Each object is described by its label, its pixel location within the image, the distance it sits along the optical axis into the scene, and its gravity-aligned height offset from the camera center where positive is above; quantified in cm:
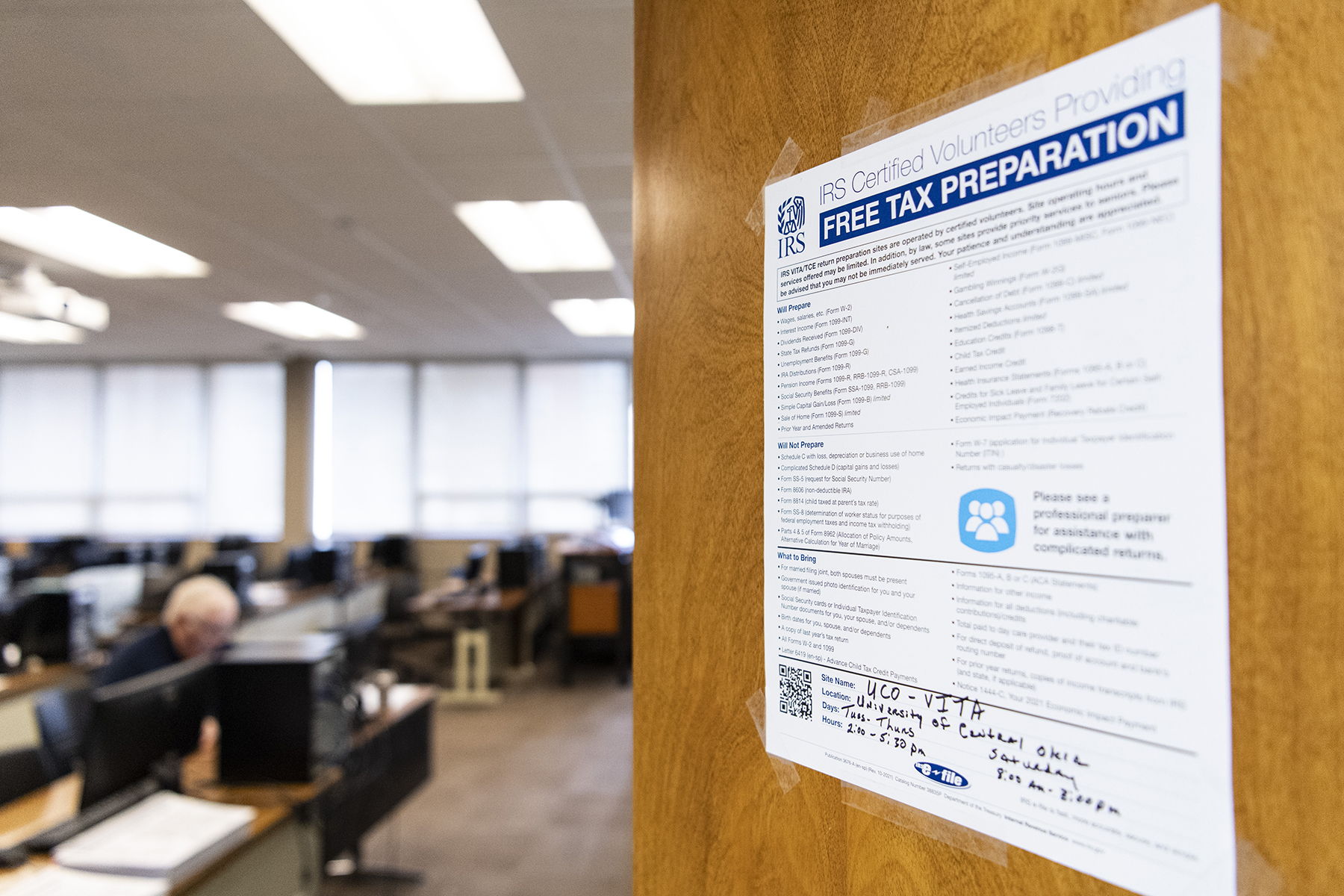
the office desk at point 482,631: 652 -147
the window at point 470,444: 945 +34
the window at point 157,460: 927 +16
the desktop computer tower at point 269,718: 242 -77
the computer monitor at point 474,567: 746 -92
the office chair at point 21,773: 230 -91
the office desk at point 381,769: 272 -118
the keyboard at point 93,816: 188 -89
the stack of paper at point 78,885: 166 -91
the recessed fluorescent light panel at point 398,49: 226 +136
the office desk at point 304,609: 560 -113
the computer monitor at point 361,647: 315 -76
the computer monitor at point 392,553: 901 -94
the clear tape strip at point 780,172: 82 +32
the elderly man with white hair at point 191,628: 313 -64
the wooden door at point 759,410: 49 +5
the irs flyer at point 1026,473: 53 +0
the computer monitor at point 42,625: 387 -77
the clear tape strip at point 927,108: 64 +33
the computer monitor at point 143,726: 206 -73
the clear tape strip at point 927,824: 64 -31
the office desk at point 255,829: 204 -99
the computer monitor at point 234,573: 561 -74
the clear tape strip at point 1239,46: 51 +28
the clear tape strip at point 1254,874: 49 -26
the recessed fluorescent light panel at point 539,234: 411 +139
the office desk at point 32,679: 345 -96
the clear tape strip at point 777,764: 80 -31
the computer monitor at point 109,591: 603 -99
